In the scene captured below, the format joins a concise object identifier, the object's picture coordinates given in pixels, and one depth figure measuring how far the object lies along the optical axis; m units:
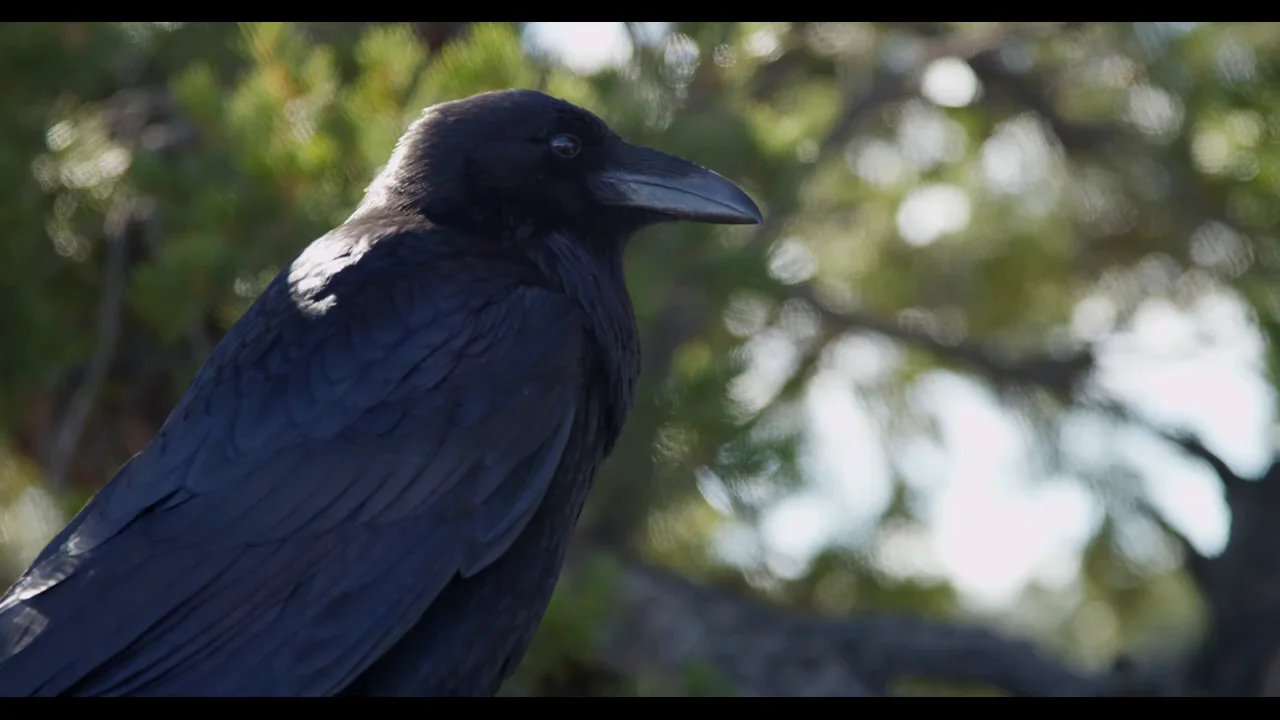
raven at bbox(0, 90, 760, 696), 5.22
